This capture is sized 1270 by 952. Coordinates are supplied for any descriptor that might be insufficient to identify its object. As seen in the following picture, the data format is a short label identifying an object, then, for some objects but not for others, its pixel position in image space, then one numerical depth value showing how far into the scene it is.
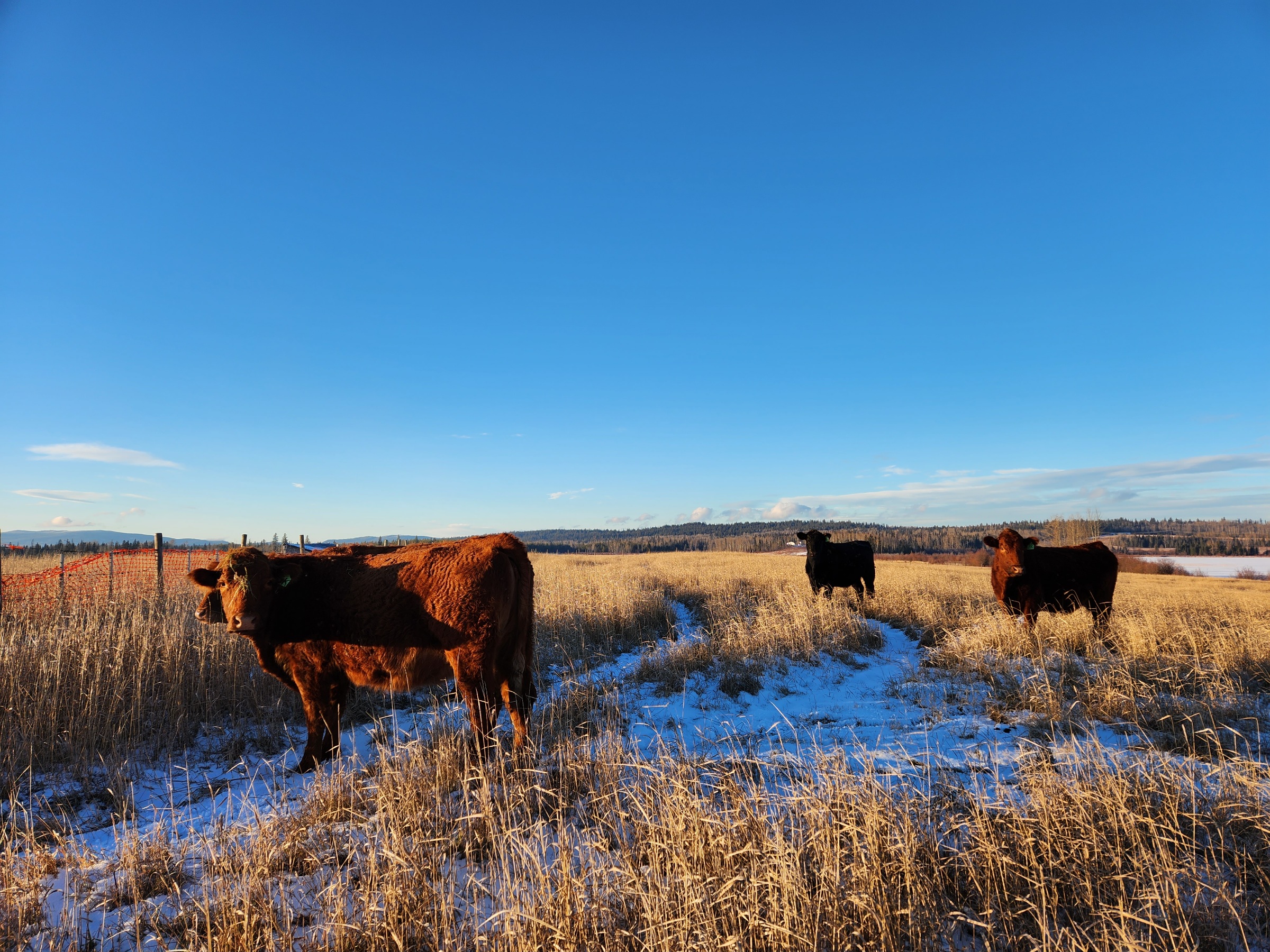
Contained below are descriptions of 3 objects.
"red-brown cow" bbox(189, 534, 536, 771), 5.63
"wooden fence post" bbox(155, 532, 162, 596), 12.80
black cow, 15.52
